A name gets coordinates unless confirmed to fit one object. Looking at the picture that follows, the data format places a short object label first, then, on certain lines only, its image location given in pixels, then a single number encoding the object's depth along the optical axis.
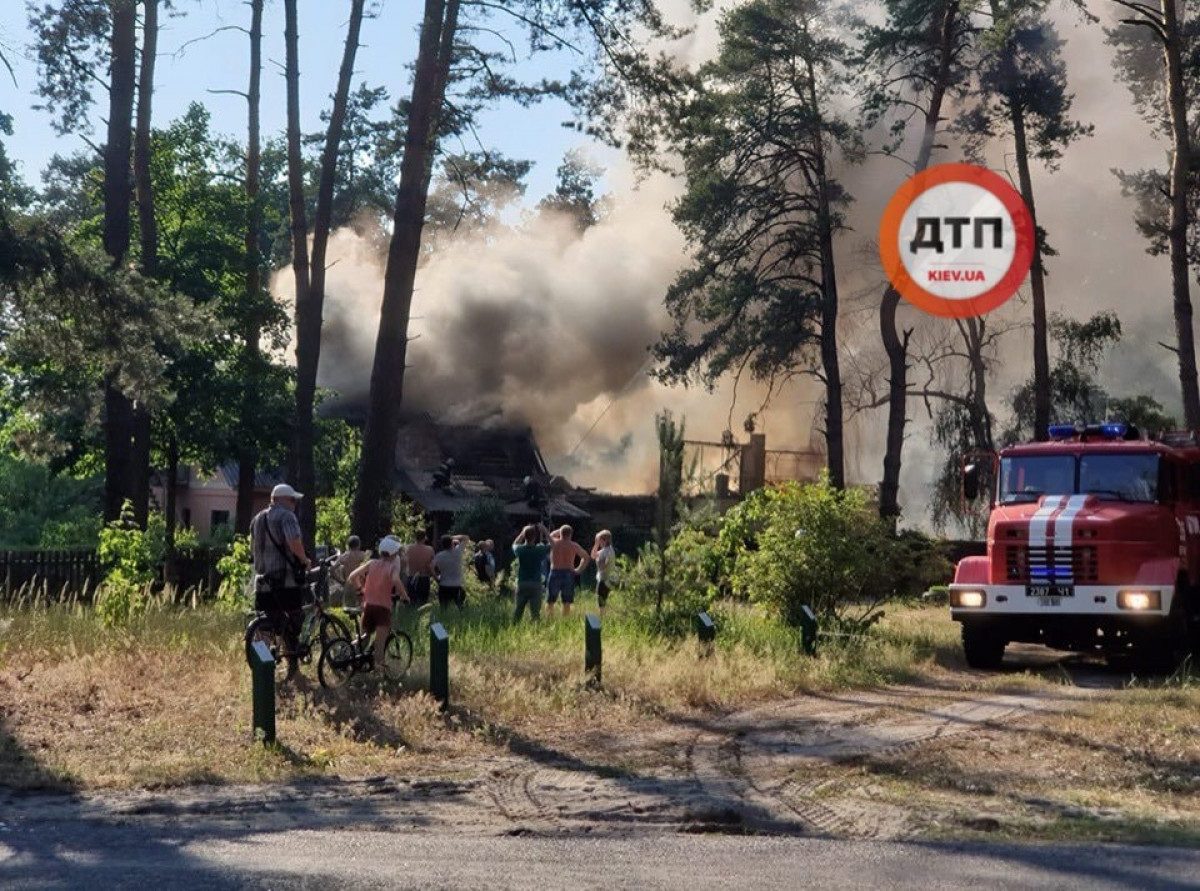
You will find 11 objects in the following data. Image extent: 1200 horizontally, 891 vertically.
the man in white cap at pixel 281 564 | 13.67
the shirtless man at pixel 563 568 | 22.50
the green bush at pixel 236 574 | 20.52
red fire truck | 16.95
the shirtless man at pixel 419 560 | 22.47
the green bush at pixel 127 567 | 17.17
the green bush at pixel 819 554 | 19.36
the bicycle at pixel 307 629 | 13.59
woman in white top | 23.80
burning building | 37.62
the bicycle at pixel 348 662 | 13.98
